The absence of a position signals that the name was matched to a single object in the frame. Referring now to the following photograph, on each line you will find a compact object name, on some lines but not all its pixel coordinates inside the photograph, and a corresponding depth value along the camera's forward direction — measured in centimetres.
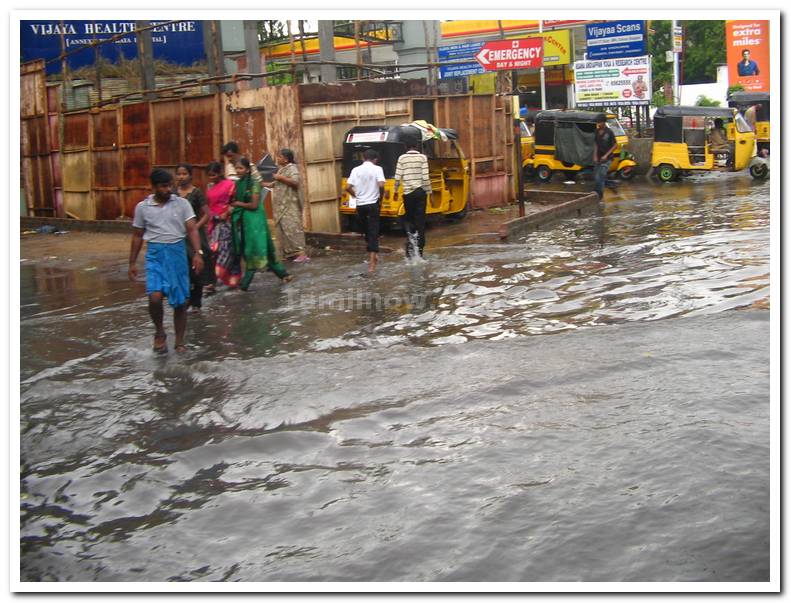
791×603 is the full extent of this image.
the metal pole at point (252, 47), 1928
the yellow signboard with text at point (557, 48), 3619
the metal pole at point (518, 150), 1641
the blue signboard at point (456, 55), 3825
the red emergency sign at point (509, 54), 1955
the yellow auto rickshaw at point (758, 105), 2547
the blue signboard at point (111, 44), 2562
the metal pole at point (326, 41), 2103
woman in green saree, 1068
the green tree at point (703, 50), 4150
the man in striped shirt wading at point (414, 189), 1227
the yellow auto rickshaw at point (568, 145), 2414
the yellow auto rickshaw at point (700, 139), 2312
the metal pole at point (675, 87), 3005
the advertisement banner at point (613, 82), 3219
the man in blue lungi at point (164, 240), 813
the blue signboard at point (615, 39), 3186
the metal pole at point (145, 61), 2038
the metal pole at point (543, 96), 3235
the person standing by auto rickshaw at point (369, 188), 1241
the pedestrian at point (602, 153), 1900
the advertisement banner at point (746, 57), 3562
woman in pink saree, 1088
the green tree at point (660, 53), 4112
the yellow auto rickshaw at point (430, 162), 1512
